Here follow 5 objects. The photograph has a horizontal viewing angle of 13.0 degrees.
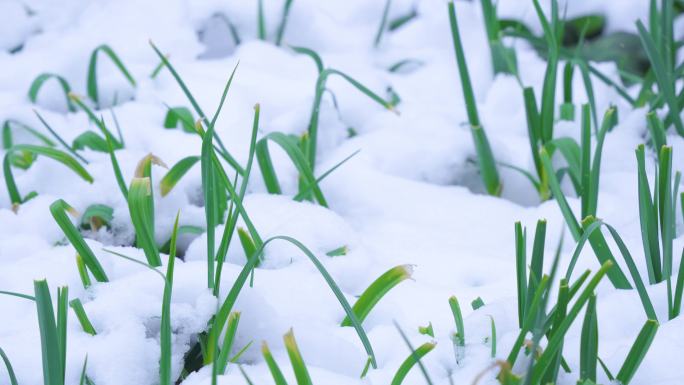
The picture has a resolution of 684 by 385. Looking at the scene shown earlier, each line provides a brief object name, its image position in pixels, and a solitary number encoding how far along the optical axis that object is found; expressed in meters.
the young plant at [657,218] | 3.61
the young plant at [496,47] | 4.26
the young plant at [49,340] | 3.43
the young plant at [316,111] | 3.97
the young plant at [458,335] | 3.53
